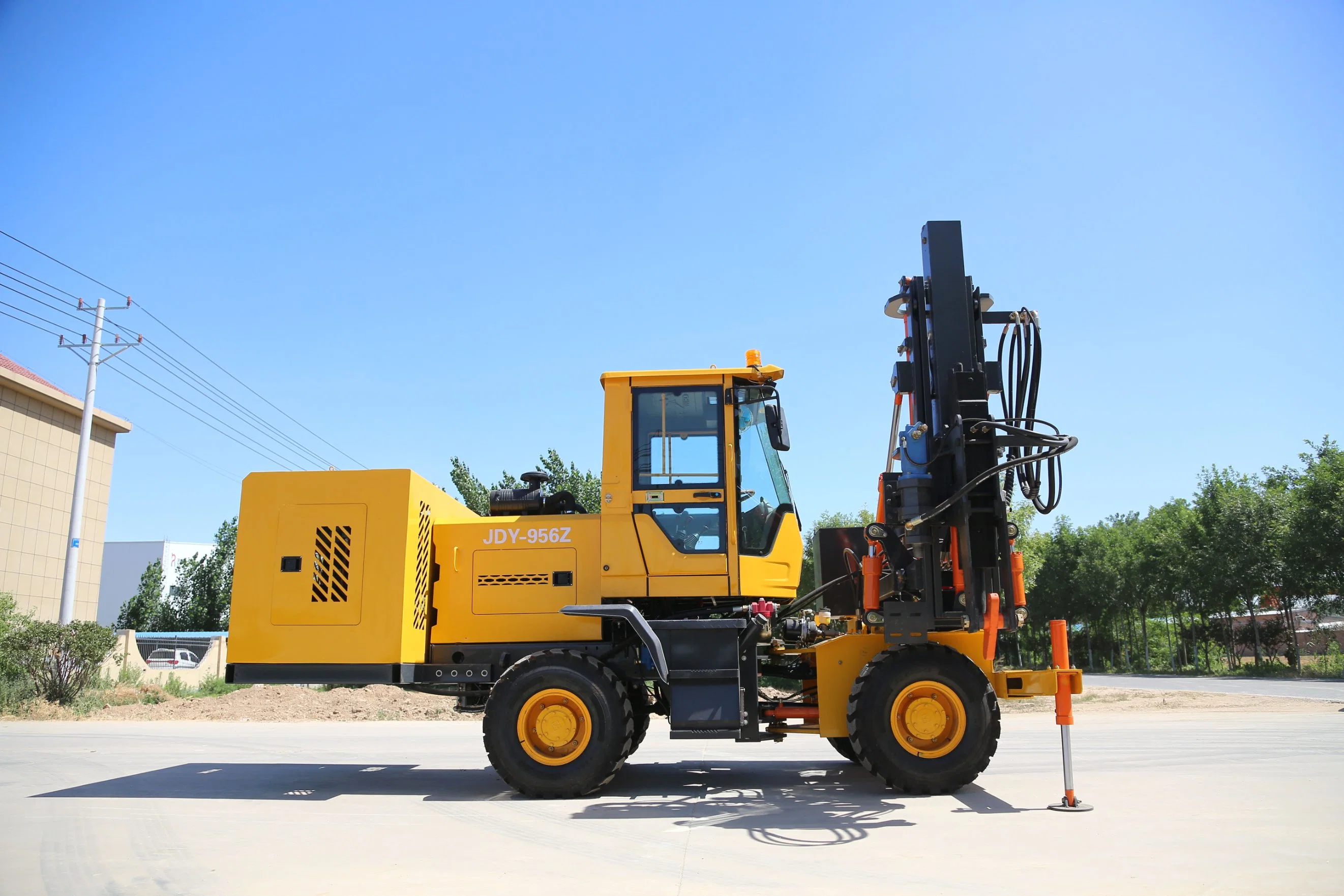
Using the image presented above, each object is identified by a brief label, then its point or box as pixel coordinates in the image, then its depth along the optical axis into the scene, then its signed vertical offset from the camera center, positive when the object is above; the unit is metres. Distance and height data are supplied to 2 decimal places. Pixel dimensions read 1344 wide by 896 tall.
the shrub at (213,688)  22.28 -2.44
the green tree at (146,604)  48.00 -0.31
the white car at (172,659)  29.75 -2.16
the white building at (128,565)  57.91 +2.33
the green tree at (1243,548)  33.75 +2.32
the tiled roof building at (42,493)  27.67 +3.64
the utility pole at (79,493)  22.55 +2.92
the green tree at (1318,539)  30.50 +2.45
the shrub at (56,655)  17.58 -1.20
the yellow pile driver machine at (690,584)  7.17 +0.16
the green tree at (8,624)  17.64 -0.58
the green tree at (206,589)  49.16 +0.61
